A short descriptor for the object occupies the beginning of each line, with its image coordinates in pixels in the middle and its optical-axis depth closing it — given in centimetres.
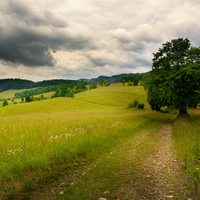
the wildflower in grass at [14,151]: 868
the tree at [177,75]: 2902
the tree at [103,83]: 17925
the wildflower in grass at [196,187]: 553
